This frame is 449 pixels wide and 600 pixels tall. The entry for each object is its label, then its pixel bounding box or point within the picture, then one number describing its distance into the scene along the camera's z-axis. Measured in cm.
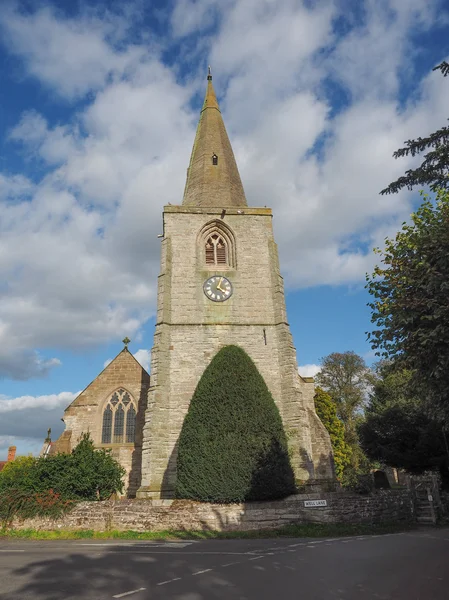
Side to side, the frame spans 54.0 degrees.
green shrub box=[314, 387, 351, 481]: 3506
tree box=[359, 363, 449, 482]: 2675
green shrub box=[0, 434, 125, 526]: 1606
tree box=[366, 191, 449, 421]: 1000
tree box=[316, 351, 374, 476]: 4234
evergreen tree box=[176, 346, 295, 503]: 1538
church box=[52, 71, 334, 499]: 1898
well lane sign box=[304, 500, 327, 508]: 1527
